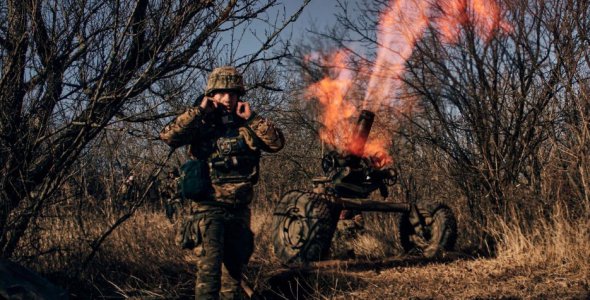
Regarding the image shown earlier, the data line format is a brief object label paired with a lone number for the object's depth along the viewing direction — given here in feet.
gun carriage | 24.11
